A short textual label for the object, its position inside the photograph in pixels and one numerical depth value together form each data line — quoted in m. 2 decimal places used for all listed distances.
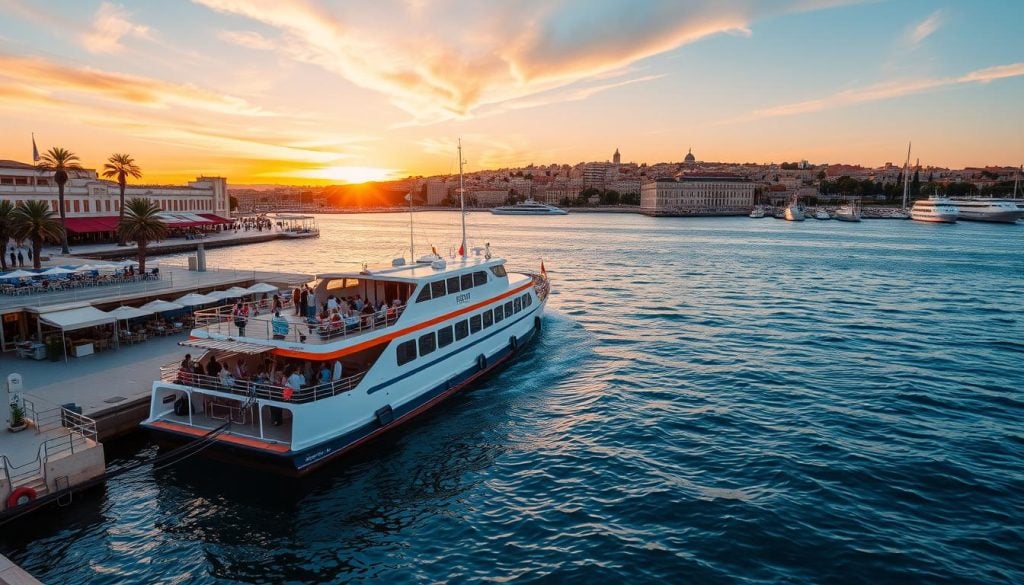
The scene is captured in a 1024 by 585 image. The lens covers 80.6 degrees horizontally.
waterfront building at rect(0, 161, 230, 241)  59.03
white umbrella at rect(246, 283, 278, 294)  29.04
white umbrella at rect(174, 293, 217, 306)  25.77
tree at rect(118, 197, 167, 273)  38.44
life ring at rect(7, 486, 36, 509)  11.85
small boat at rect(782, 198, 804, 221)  160.62
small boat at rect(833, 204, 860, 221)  155.62
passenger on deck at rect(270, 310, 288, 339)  15.98
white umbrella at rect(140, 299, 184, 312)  23.96
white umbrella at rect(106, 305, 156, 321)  22.26
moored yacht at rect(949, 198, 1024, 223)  135.25
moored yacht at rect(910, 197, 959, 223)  136.75
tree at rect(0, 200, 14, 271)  35.06
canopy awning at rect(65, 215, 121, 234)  58.83
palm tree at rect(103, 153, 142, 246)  59.00
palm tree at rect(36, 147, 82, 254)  49.38
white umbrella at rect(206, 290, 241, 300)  27.33
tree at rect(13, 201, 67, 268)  35.28
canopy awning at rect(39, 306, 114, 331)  20.69
